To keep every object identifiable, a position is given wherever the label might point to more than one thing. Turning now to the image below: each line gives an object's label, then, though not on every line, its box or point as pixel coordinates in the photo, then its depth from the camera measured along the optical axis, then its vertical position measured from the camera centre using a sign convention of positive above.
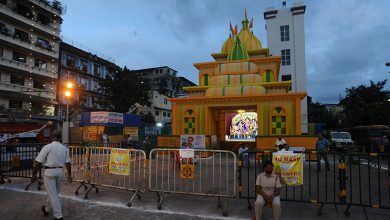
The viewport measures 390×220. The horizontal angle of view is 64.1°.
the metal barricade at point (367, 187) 6.90 -1.85
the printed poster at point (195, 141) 19.17 -0.92
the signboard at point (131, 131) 33.16 -0.55
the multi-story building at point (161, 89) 60.47 +8.19
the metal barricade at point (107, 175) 8.26 -1.57
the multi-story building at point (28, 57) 33.38 +8.15
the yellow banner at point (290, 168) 6.96 -0.94
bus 21.98 -0.92
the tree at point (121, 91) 43.91 +4.96
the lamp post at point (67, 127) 18.11 -0.08
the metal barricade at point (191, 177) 7.73 -1.78
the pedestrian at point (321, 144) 14.23 -0.80
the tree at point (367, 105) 39.34 +3.19
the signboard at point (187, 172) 7.72 -1.14
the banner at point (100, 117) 28.70 +0.80
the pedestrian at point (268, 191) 5.95 -1.27
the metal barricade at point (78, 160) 8.88 -1.12
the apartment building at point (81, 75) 42.59 +7.45
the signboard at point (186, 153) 7.83 -0.68
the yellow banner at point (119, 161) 8.02 -0.94
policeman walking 6.18 -0.87
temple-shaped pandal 19.84 +1.87
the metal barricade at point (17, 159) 10.64 -1.21
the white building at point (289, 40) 40.09 +11.32
